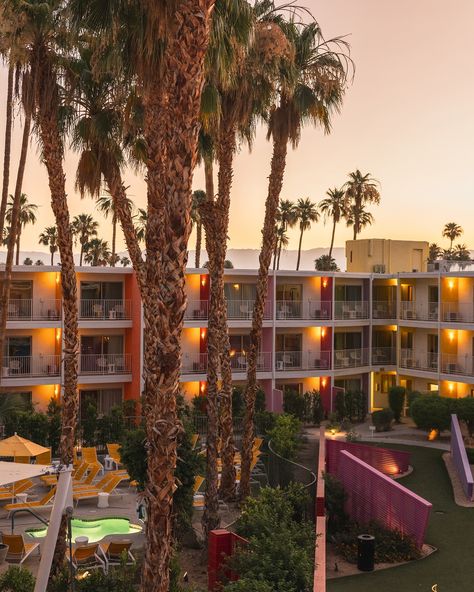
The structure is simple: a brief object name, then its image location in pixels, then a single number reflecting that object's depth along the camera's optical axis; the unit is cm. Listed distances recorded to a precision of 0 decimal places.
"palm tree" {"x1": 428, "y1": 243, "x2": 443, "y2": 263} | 9319
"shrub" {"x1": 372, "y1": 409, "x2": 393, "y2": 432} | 3450
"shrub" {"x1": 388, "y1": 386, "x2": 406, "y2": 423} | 3688
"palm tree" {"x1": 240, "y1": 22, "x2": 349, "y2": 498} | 2083
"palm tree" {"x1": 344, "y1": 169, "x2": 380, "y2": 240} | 5869
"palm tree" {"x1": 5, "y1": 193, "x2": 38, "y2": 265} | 6530
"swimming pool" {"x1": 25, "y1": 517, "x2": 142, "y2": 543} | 1747
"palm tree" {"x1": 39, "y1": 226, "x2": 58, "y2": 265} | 8608
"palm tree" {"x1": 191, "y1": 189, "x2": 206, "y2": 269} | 5509
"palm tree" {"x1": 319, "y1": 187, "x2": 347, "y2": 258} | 6181
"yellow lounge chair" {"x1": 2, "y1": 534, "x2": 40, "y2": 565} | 1552
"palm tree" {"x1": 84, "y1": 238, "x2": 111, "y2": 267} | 8200
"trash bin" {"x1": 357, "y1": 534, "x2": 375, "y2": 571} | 1577
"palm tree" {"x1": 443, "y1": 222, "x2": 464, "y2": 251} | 8681
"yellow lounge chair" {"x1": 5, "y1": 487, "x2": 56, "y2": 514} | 1845
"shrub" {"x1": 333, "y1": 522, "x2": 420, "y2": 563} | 1652
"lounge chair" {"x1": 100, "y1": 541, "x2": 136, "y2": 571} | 1547
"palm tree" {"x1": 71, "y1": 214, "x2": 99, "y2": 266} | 8156
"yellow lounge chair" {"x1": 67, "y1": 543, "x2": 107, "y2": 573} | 1482
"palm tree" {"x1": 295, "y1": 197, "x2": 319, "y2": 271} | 7406
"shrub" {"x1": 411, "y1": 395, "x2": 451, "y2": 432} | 3133
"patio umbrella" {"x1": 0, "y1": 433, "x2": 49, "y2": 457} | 1858
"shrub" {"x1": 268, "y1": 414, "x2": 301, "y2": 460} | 2481
